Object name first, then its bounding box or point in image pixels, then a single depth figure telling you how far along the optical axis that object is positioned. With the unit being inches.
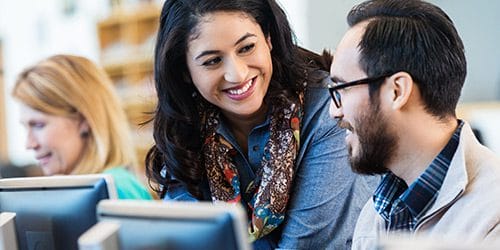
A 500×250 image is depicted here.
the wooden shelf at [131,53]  210.7
